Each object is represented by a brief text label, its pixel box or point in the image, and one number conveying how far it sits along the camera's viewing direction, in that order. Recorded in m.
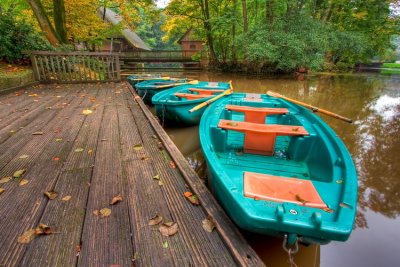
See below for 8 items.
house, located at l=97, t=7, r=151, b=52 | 24.17
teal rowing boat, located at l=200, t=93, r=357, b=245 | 1.19
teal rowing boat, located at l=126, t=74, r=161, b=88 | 8.00
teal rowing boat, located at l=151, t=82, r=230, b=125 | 4.10
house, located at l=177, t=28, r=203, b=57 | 27.78
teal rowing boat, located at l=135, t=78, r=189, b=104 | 6.00
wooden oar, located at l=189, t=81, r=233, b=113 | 3.14
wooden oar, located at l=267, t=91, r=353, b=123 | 2.90
